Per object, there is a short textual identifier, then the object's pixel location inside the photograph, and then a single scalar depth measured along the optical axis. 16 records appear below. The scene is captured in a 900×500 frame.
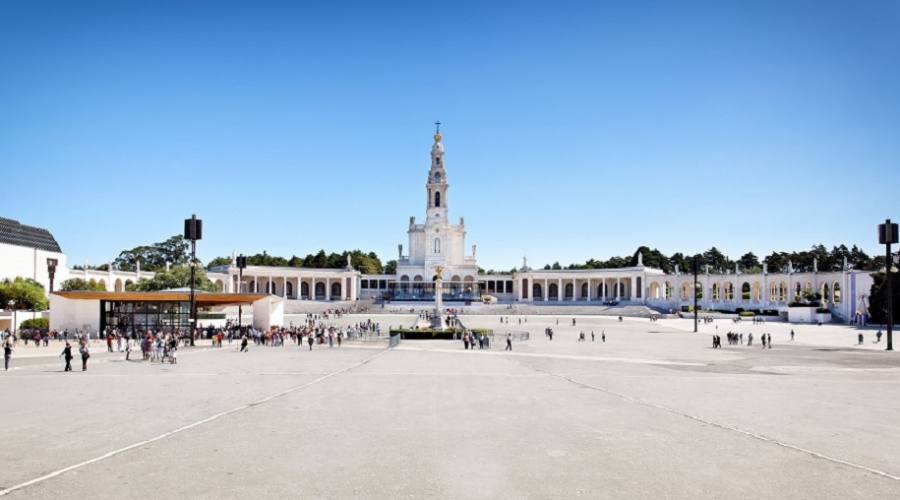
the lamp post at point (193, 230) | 40.97
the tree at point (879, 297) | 70.31
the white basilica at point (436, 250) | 131.88
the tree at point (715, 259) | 163.50
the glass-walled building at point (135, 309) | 47.84
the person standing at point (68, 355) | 26.85
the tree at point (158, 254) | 132.25
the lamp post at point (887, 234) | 44.88
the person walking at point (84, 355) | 26.81
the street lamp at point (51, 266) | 53.62
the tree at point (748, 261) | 171.75
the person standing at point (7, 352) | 26.91
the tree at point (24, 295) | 58.84
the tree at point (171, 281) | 80.00
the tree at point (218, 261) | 146.35
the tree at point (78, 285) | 78.00
